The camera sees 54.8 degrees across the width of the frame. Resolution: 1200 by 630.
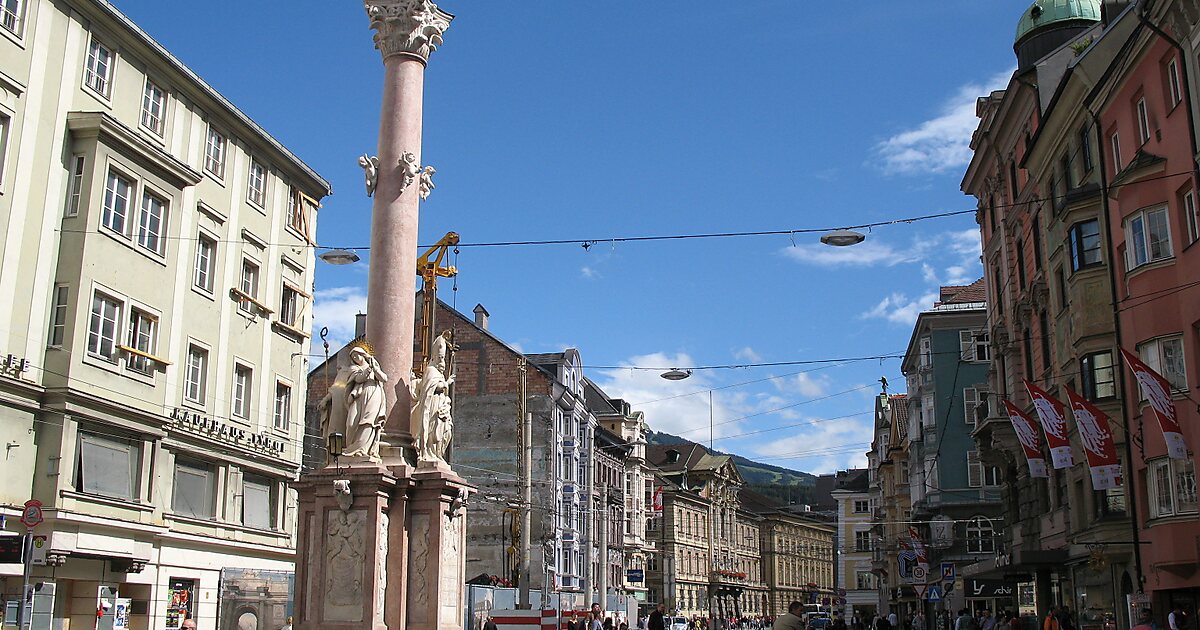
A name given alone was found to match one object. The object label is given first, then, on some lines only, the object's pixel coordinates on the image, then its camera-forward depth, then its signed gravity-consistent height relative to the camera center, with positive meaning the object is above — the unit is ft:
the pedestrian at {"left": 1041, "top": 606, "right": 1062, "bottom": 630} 87.63 -1.90
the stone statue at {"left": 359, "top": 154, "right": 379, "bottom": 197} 61.46 +21.78
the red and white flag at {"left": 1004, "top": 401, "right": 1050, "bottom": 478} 98.12 +12.87
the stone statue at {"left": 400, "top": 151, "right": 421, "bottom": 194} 61.26 +21.79
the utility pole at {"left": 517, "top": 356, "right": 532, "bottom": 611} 156.66 +14.71
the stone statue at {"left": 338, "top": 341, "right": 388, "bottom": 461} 55.98 +8.78
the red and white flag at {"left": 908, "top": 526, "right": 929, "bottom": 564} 138.62 +6.27
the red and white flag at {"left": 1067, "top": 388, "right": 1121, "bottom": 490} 79.92 +10.29
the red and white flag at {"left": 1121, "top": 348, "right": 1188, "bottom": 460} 73.36 +12.07
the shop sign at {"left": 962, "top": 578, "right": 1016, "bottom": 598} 176.65 +1.11
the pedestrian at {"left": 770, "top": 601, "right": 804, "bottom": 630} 47.29 -1.00
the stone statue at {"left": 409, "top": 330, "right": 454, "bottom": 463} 58.23 +8.97
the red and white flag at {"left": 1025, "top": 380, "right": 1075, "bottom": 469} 85.15 +12.27
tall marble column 58.59 +20.29
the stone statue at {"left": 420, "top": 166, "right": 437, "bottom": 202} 63.00 +21.74
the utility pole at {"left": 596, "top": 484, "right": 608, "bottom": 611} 231.50 +7.61
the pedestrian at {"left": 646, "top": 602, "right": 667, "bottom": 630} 97.76 -2.21
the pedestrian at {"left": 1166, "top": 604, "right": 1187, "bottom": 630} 70.85 -1.37
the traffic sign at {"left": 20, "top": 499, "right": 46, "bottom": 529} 60.95 +3.88
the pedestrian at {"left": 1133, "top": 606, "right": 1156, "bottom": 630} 60.86 -1.28
